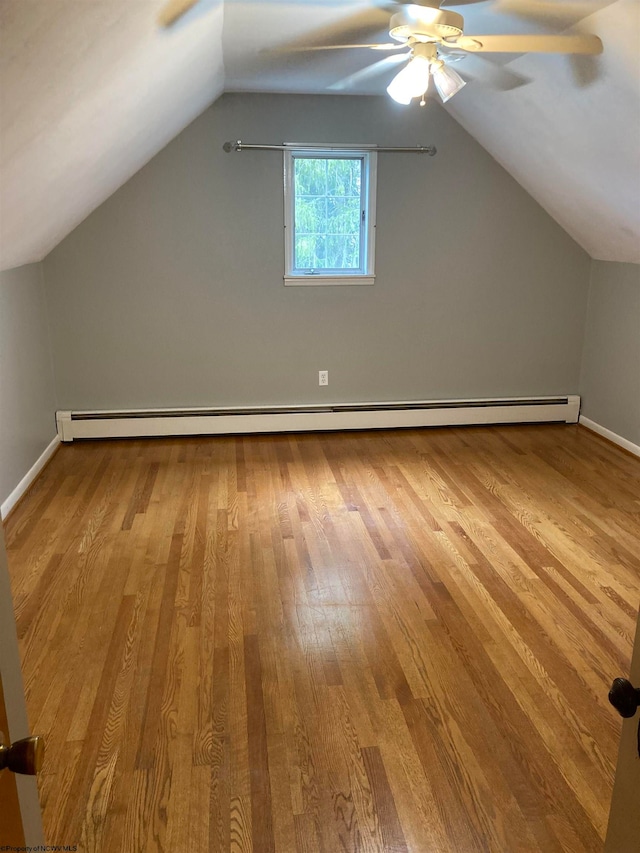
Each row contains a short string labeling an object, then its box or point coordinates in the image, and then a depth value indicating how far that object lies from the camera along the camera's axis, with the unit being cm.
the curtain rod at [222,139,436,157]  414
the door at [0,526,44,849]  91
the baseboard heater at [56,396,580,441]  451
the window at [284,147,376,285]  436
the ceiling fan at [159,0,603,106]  231
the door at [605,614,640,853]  95
